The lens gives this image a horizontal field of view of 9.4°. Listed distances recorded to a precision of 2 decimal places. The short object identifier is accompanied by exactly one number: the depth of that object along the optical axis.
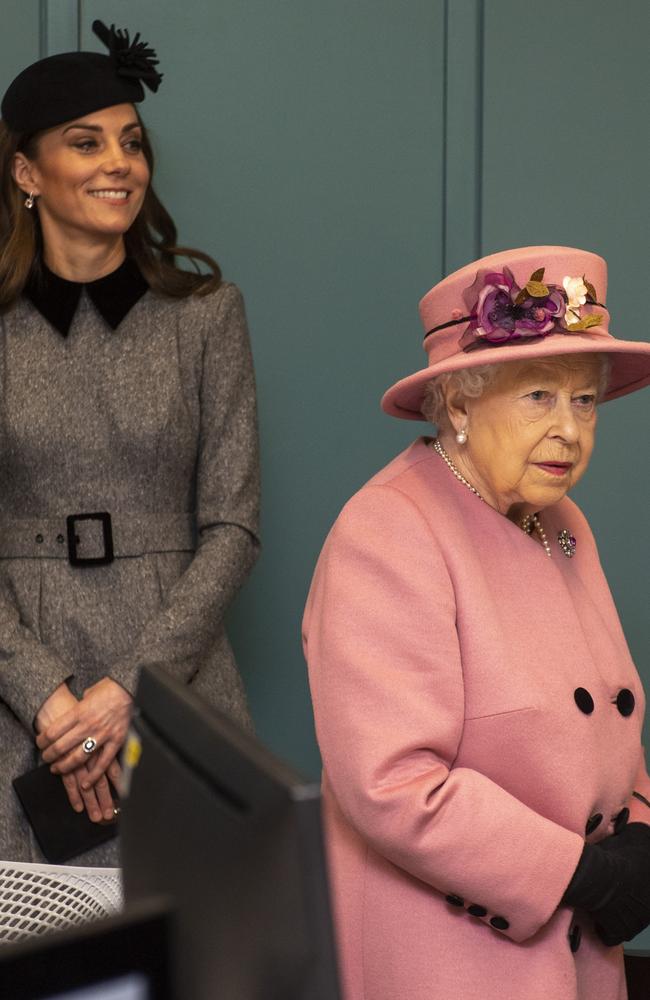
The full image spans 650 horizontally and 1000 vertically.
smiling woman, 5.40
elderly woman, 4.88
